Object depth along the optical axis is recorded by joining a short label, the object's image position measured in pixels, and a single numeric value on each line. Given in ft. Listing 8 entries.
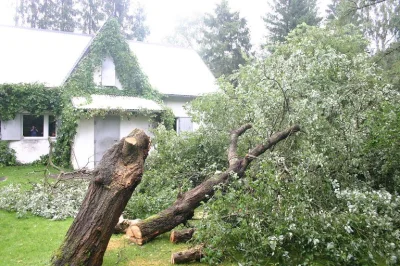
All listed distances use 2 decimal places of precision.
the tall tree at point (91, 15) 97.19
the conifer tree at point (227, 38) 80.64
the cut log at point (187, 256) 13.85
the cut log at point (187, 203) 16.19
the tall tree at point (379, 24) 66.13
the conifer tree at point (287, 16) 68.74
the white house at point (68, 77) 40.60
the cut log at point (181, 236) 16.30
